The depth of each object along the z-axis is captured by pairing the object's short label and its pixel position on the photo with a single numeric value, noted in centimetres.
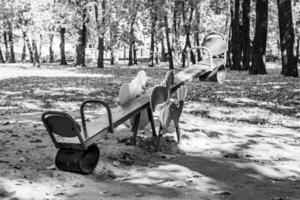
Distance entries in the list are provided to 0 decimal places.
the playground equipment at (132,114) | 518
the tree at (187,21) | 3662
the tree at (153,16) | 3510
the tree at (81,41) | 3909
